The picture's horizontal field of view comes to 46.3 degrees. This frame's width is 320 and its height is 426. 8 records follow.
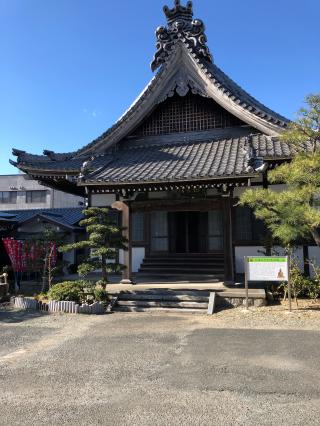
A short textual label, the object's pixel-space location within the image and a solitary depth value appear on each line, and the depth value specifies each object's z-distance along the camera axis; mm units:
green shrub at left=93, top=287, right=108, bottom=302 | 10305
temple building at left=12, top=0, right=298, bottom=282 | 11250
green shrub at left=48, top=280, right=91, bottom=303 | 10141
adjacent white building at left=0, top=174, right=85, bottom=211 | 43875
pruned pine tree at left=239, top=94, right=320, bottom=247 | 8633
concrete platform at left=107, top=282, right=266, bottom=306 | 9867
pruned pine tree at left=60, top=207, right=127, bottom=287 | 10297
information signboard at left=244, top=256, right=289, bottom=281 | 9305
